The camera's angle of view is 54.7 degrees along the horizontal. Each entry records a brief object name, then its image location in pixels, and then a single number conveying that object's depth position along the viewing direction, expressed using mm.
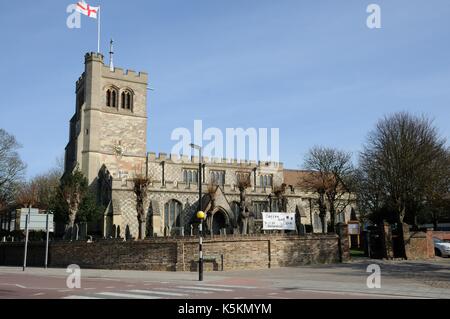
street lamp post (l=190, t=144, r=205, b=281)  19359
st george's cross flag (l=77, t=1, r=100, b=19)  39844
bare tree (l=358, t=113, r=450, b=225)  31219
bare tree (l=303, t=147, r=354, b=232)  42469
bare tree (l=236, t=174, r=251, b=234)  29797
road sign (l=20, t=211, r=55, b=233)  29719
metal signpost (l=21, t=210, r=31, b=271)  29167
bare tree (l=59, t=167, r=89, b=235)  32625
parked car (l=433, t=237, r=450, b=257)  31688
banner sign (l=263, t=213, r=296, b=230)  28016
